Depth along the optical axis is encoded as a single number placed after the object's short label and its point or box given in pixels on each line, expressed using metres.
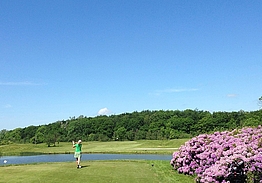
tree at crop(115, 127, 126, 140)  109.31
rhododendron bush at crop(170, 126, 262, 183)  12.13
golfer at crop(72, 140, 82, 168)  18.27
